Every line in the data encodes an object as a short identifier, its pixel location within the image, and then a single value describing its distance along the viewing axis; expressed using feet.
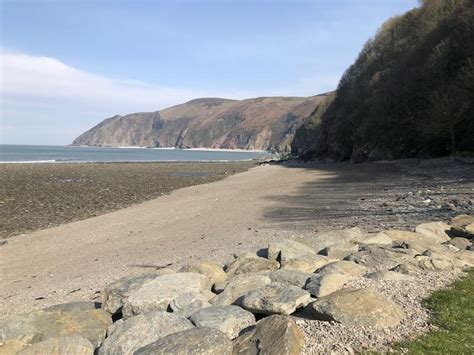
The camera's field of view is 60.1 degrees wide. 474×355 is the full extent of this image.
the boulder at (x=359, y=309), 17.92
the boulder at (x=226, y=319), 18.43
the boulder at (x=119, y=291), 23.30
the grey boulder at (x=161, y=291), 21.59
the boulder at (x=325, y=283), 21.18
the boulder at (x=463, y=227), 35.12
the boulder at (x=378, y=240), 32.83
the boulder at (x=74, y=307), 22.72
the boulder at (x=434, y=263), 25.63
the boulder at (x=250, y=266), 28.22
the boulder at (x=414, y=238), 32.24
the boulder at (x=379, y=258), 26.58
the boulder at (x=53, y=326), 19.74
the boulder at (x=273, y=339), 15.62
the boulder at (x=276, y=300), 19.43
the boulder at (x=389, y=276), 23.30
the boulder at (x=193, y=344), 15.28
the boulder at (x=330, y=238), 34.37
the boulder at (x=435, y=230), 34.71
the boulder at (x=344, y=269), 24.21
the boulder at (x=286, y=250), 29.68
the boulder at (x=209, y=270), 26.99
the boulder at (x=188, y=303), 20.86
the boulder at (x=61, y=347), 16.87
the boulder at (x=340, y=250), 30.53
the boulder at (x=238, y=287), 22.28
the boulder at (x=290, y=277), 23.49
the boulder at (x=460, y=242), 32.14
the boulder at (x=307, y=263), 27.12
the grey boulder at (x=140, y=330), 17.38
